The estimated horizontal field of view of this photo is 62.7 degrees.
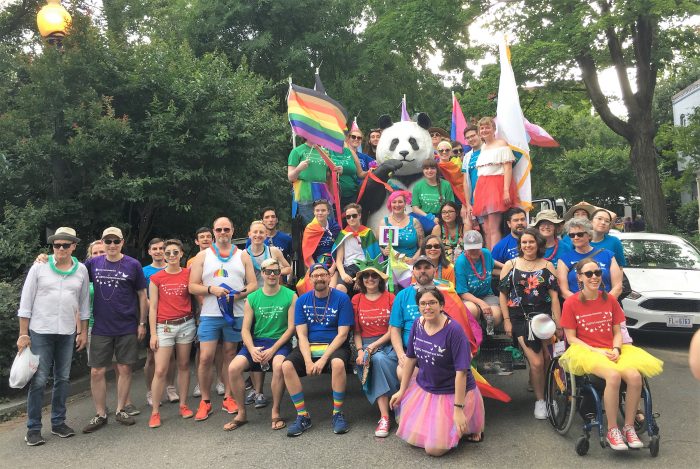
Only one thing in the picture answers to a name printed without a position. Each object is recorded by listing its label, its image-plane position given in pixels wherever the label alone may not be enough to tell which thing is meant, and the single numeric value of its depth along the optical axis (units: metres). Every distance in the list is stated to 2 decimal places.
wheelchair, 4.09
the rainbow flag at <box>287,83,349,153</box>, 6.45
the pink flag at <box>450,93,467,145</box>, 9.06
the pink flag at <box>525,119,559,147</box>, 7.65
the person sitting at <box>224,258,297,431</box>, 5.07
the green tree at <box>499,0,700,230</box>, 11.85
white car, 7.17
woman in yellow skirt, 4.09
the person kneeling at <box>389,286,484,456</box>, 4.23
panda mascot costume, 6.66
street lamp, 6.85
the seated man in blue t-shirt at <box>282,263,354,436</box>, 4.91
